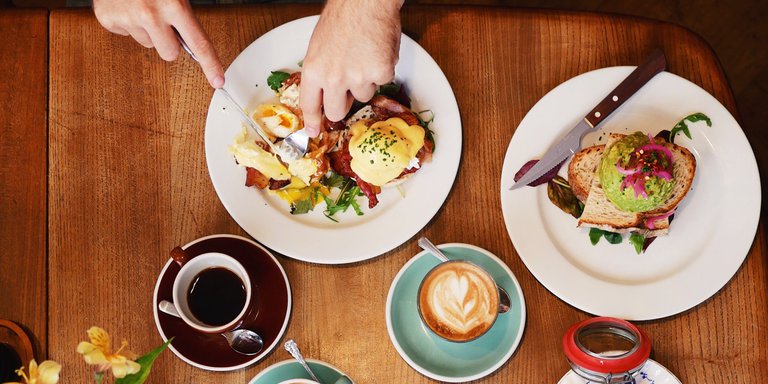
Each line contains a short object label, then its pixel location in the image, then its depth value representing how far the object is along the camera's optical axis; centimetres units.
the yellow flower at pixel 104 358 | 114
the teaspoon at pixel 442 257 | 155
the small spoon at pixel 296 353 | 155
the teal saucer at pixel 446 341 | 155
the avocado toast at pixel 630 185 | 151
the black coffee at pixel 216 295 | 154
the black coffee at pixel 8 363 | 157
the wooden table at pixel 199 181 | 160
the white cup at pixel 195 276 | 148
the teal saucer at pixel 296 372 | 156
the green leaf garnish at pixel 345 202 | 163
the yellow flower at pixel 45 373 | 109
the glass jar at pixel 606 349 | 144
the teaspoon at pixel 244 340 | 154
